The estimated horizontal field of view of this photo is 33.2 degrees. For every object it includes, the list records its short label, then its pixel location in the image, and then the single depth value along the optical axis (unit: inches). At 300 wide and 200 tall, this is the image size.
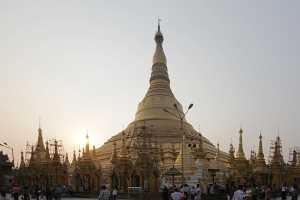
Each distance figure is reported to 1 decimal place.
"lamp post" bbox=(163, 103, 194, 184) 2739.2
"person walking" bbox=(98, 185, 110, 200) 802.8
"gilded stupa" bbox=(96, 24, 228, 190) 2025.1
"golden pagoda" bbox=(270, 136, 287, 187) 2281.0
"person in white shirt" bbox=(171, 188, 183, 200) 763.4
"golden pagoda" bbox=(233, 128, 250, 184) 2159.8
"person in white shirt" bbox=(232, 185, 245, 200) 718.5
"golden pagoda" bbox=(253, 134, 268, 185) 2229.3
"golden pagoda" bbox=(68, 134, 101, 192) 2164.1
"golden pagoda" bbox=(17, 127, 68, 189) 2233.0
